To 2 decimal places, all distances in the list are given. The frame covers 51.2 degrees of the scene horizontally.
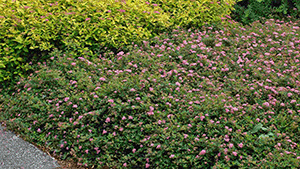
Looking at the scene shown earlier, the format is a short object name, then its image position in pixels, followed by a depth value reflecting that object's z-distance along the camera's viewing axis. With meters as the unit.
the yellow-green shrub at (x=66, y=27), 5.28
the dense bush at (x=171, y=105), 3.64
